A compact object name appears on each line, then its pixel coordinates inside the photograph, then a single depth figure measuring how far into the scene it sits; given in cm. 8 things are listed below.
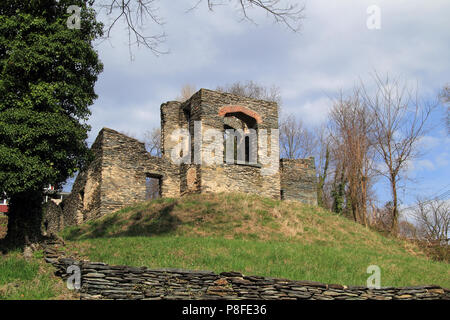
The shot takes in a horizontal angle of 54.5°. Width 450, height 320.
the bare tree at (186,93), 3488
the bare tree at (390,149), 2231
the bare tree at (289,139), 3384
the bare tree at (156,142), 3638
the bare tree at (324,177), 3117
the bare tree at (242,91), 3547
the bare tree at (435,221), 3488
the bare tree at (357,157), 2294
